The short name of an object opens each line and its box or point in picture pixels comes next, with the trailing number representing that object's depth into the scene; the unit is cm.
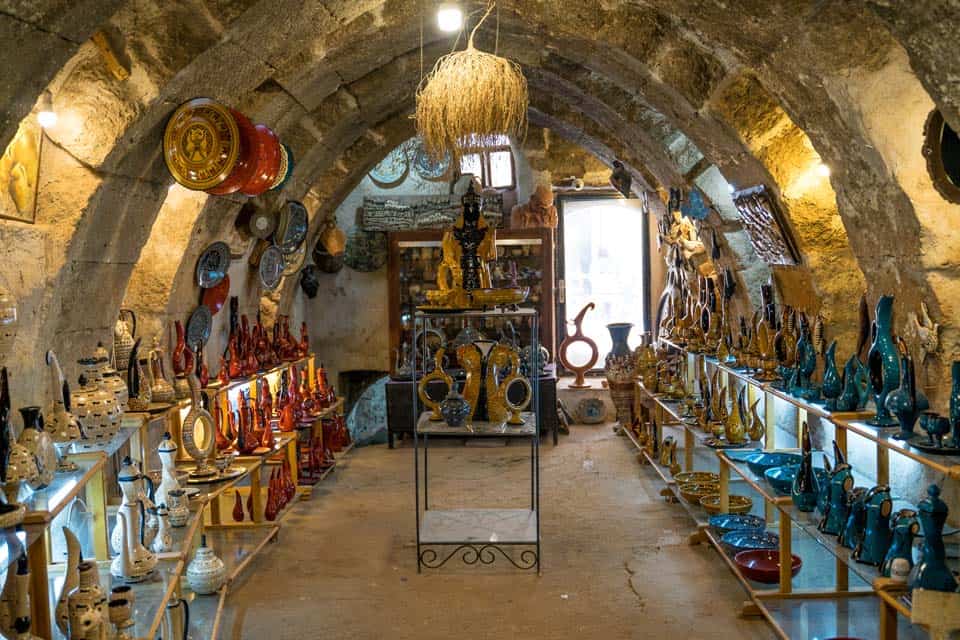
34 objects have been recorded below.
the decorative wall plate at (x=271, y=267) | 707
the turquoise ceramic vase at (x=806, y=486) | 394
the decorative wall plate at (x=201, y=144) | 405
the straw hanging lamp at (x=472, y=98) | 426
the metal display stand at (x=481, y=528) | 514
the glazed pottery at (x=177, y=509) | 405
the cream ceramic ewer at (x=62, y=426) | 314
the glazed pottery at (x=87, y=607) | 246
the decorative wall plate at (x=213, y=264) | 572
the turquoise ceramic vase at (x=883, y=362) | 350
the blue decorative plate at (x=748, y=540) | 484
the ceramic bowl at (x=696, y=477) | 611
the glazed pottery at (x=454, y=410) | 525
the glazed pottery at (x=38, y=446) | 267
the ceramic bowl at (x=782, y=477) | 417
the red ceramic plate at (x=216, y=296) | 593
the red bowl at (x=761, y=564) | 446
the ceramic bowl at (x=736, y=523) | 512
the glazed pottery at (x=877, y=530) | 328
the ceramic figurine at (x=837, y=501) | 364
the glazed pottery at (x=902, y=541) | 311
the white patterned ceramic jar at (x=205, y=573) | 446
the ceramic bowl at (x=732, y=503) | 548
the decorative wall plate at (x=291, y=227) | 688
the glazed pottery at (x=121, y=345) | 448
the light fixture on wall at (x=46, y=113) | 350
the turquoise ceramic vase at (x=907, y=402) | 328
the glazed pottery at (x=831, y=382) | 392
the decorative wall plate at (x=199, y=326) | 567
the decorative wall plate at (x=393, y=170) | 1004
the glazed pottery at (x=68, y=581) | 251
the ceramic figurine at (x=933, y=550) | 282
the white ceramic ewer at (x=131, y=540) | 327
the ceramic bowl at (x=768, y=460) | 466
